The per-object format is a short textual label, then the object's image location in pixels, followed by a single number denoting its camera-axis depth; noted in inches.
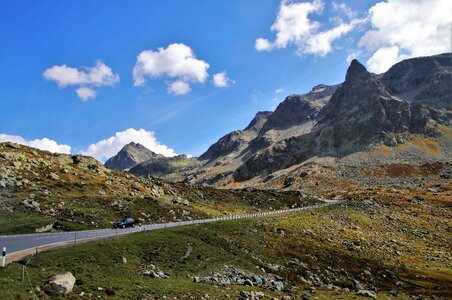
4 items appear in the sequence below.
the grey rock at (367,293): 1449.6
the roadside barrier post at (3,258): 1036.8
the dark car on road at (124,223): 2193.7
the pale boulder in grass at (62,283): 922.6
